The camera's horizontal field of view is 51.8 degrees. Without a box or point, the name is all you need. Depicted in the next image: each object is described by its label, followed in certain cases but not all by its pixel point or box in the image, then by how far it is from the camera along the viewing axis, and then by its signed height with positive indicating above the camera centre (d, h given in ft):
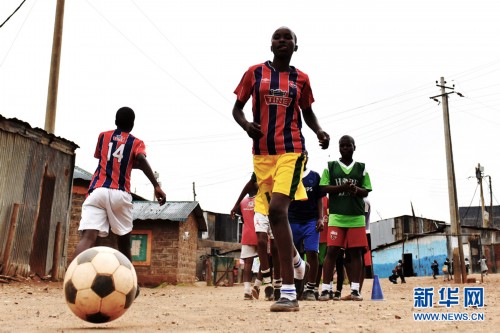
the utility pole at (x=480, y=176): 180.65 +36.69
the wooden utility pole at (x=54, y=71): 48.85 +19.51
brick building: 70.69 +4.49
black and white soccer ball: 11.25 -0.22
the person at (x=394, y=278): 79.25 +0.40
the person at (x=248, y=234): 26.55 +2.41
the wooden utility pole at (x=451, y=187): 77.71 +14.00
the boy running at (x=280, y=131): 14.66 +4.28
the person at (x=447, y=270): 81.44 +1.78
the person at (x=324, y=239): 30.63 +2.35
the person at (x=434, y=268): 96.44 +2.51
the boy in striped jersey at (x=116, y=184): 17.46 +3.13
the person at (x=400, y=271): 81.24 +1.57
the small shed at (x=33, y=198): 38.19 +6.03
